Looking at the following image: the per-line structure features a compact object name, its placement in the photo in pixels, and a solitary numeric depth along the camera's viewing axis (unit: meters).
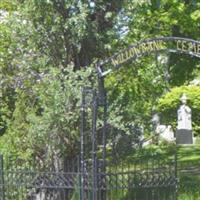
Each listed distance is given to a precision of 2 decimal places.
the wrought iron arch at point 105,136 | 10.96
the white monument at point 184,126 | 28.20
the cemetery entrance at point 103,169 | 11.03
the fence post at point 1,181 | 11.66
